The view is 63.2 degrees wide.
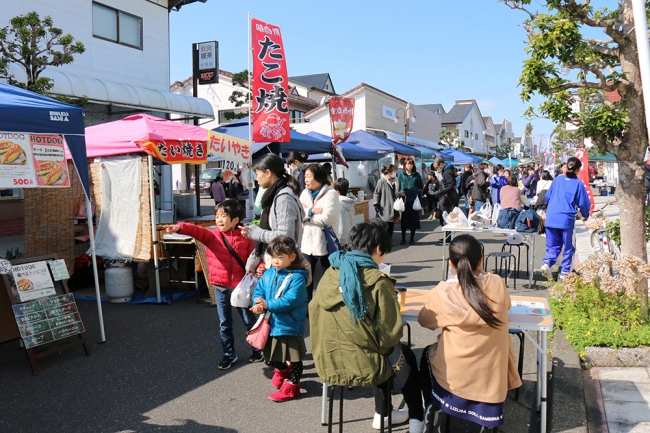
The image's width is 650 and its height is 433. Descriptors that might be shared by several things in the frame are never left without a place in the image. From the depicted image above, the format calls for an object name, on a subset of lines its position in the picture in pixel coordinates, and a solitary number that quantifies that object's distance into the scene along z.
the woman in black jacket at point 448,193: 12.57
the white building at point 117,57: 12.37
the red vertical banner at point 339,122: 13.00
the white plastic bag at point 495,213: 8.24
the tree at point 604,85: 4.77
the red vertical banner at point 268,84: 9.17
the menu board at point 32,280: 4.76
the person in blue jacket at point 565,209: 7.02
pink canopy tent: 6.79
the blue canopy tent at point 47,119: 4.39
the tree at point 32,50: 7.44
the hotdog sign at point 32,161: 4.57
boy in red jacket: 4.54
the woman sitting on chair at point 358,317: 2.90
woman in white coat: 5.34
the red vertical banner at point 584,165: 13.65
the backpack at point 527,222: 7.51
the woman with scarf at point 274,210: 4.45
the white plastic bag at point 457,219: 8.00
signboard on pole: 18.31
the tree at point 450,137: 50.53
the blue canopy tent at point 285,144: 10.48
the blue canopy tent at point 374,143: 16.38
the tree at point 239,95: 27.91
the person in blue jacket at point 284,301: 3.82
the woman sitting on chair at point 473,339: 2.87
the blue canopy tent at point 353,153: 14.30
